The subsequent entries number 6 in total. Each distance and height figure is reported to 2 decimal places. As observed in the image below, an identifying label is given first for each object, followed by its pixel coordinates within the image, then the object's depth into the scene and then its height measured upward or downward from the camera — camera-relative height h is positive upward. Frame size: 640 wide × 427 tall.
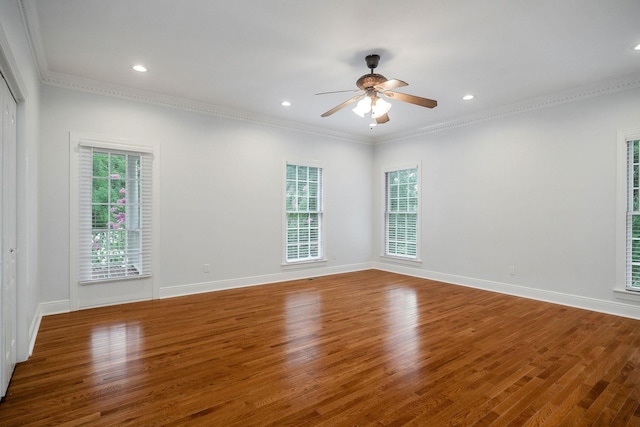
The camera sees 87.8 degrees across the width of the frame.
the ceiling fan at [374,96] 3.38 +1.25
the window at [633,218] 3.95 -0.04
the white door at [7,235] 2.18 -0.16
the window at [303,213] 6.07 +0.01
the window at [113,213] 4.15 +0.00
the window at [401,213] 6.51 +0.02
